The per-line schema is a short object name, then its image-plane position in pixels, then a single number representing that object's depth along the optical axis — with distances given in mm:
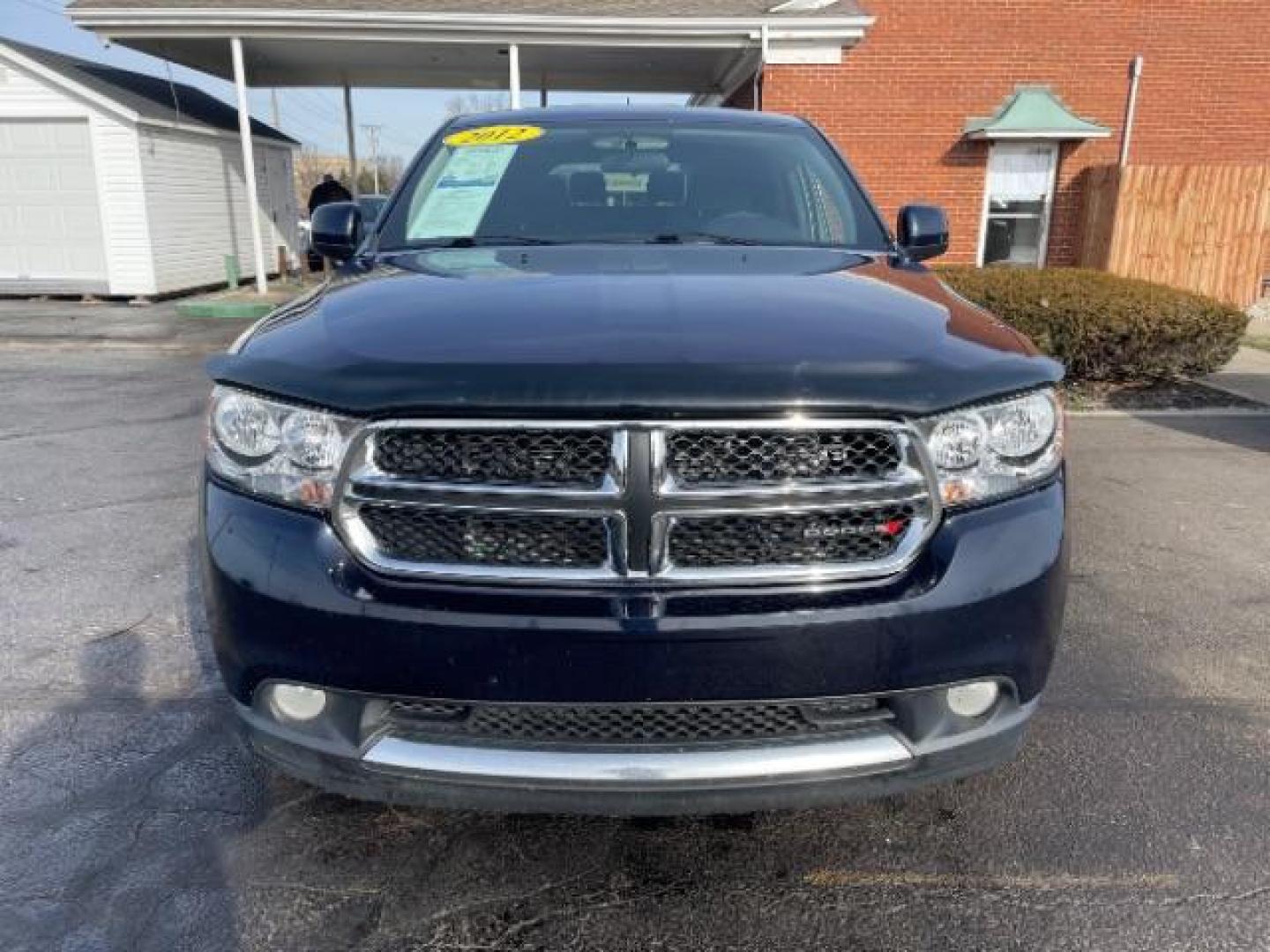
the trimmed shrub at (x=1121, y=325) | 7438
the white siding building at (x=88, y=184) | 13977
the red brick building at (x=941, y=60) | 12086
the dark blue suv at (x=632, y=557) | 1739
